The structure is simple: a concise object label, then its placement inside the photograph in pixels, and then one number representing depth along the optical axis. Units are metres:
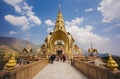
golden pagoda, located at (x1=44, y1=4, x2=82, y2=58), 15.22
